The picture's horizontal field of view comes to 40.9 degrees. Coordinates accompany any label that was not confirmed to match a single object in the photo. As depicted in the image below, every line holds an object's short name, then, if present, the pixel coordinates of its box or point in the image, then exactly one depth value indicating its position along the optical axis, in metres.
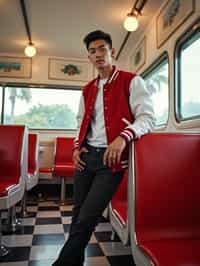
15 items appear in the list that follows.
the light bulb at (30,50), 3.77
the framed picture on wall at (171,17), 2.29
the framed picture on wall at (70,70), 4.52
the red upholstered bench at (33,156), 3.30
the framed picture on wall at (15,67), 4.39
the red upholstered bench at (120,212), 1.32
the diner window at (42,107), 4.54
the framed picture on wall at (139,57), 3.58
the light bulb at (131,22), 2.82
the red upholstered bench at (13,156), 2.12
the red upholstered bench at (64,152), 4.28
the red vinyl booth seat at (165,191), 1.15
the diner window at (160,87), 2.90
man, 1.17
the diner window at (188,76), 2.21
